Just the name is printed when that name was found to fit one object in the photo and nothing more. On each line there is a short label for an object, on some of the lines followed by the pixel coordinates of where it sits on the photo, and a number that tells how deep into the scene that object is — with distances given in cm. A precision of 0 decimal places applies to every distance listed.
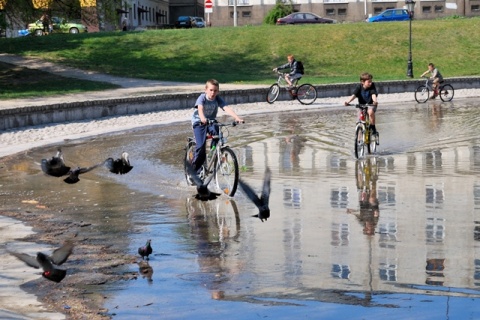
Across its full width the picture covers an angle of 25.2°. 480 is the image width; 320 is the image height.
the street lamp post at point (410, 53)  4697
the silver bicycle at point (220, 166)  1393
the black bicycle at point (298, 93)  3609
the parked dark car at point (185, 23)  8425
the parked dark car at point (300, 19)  7044
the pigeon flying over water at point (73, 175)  1195
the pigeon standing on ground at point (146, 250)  977
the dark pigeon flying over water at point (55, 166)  1223
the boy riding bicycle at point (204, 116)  1388
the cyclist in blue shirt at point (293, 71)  3547
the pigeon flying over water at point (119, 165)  1162
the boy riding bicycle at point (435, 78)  3716
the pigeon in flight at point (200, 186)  1140
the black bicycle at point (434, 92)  3709
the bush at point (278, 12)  7331
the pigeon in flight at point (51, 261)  801
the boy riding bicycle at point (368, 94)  1894
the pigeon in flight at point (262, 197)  963
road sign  7906
